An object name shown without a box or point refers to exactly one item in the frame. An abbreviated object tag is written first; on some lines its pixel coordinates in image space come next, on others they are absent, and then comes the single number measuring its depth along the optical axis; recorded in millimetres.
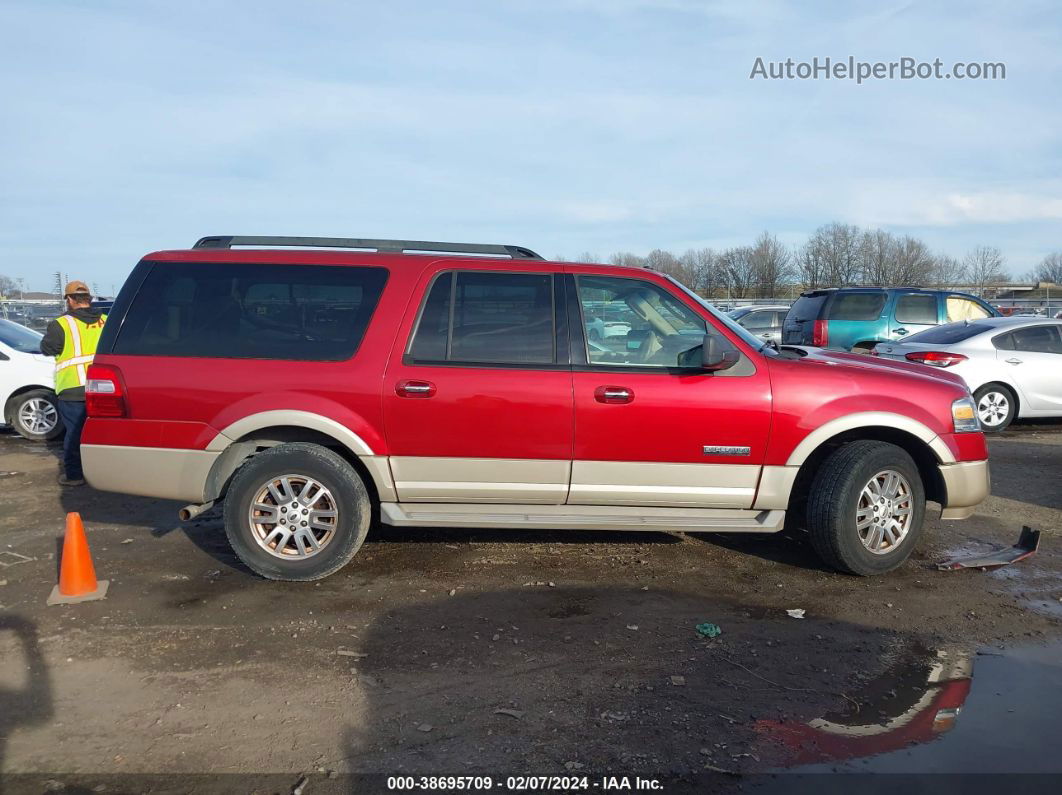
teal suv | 13156
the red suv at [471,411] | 4934
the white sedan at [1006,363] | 10320
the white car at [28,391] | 9836
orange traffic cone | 4742
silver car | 19234
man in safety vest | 7473
